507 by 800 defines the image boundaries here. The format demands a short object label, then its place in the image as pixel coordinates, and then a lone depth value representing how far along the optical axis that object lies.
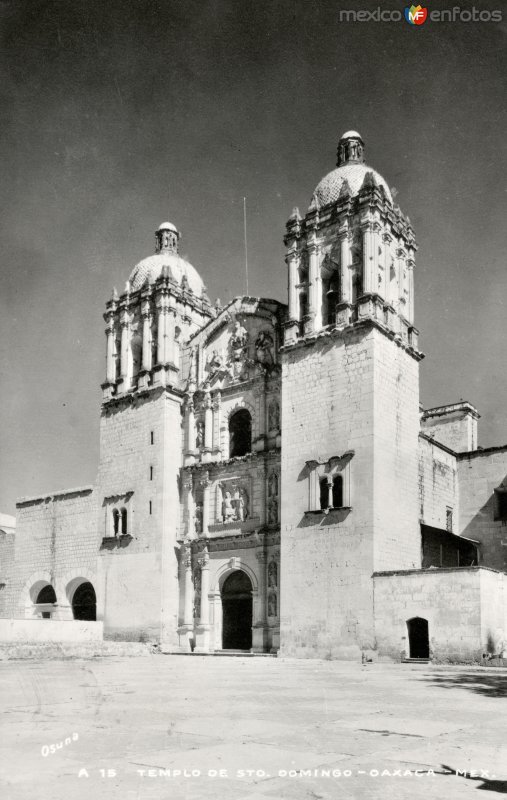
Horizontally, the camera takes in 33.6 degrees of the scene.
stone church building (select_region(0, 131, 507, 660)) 26.97
